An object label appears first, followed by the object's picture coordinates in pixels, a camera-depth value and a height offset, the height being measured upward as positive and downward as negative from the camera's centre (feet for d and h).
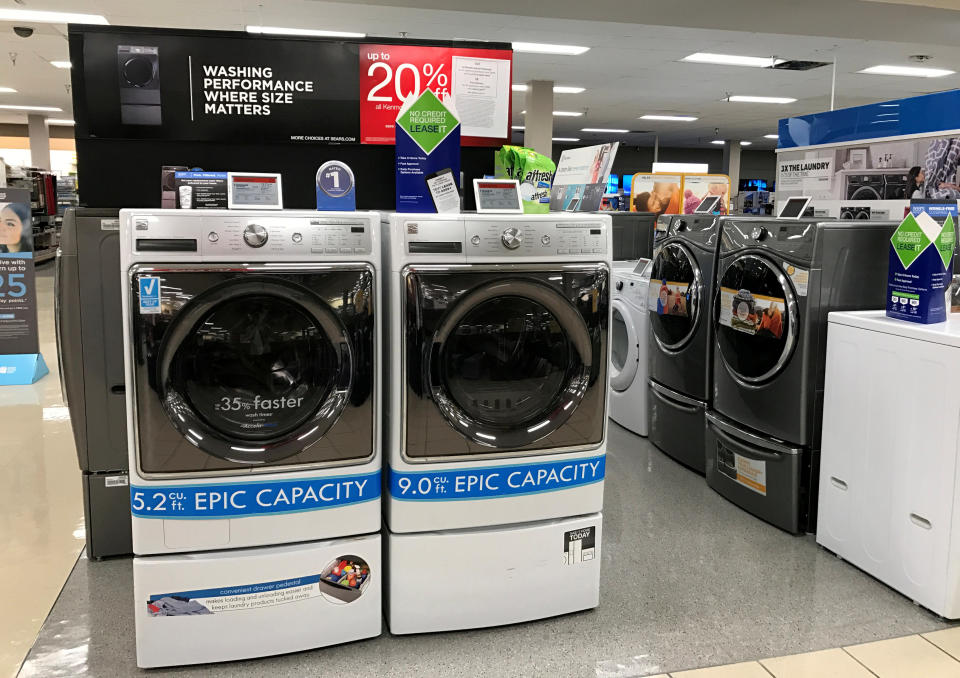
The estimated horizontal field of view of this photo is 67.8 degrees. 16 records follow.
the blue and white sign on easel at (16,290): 17.21 -1.11
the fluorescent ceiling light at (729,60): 29.50 +7.87
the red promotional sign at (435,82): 9.47 +2.18
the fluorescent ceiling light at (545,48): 27.91 +7.85
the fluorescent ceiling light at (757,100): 40.24 +8.41
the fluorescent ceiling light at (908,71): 31.27 +7.88
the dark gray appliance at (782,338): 9.54 -1.26
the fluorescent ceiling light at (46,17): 23.66 +7.66
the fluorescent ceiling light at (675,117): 49.03 +8.92
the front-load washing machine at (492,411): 6.84 -1.64
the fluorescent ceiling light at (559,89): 37.21 +8.41
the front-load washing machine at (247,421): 6.29 -1.62
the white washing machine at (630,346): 14.14 -2.01
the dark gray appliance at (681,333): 12.01 -1.49
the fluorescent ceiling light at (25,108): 51.87 +9.96
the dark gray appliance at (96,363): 8.27 -1.41
